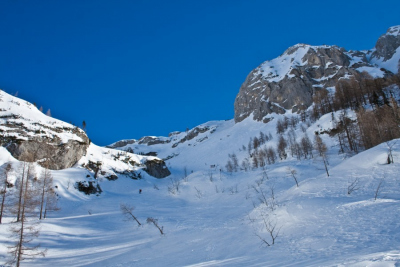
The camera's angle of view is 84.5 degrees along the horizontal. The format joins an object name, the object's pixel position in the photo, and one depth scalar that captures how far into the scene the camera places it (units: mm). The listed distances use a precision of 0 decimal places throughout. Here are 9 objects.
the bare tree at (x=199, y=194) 53431
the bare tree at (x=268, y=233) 15097
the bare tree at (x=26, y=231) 17297
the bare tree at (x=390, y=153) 29859
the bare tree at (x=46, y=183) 35688
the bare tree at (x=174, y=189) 58462
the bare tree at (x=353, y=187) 23352
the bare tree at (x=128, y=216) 34944
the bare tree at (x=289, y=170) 47175
